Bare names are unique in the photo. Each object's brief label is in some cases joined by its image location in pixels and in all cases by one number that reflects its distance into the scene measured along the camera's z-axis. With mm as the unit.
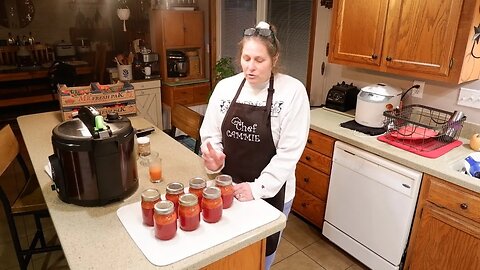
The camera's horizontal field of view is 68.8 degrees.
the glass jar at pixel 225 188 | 1244
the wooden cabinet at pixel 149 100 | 4070
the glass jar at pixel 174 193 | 1167
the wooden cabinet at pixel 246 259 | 1154
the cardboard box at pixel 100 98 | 2139
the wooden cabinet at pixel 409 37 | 1864
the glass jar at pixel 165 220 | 1049
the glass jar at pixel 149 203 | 1135
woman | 1393
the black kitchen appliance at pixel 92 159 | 1185
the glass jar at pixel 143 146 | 1778
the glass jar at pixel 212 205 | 1142
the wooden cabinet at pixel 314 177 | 2414
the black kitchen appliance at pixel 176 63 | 4227
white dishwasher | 1981
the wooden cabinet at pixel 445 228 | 1732
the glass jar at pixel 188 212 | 1092
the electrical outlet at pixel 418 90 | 2338
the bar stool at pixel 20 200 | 1822
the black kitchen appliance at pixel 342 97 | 2648
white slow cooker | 2262
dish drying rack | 2045
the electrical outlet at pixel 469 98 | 2094
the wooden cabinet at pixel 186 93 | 4137
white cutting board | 1038
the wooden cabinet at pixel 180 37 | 4016
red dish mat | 1955
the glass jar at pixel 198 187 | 1219
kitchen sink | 1782
